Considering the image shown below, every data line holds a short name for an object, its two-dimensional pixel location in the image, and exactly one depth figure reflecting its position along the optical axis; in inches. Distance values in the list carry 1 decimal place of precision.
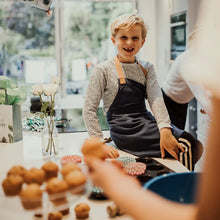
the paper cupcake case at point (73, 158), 48.8
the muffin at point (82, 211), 33.9
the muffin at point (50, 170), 31.3
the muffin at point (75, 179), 28.0
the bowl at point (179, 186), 30.9
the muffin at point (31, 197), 27.4
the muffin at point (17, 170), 30.9
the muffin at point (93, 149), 24.2
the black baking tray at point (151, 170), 42.4
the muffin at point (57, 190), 27.7
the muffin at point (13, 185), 29.4
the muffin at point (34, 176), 29.9
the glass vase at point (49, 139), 56.7
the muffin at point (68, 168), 29.6
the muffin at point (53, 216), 31.4
